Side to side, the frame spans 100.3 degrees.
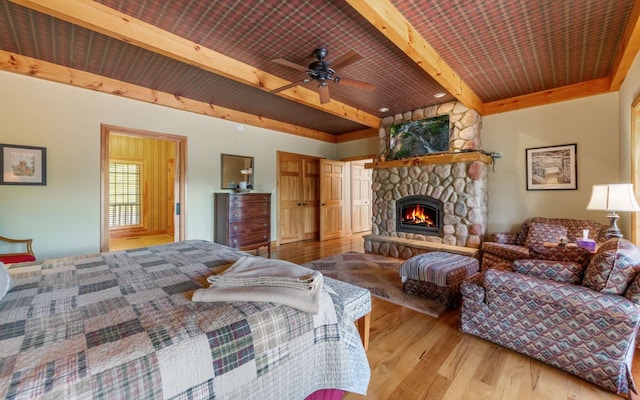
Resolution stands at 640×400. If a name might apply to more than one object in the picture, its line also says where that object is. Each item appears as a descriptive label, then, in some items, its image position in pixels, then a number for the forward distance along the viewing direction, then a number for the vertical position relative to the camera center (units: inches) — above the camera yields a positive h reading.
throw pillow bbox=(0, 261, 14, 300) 44.1 -14.6
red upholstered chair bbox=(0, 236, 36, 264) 104.6 -23.5
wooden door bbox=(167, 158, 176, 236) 274.4 +2.7
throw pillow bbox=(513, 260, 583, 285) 70.8 -19.4
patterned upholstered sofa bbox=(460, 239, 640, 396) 61.8 -28.7
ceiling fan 107.0 +51.9
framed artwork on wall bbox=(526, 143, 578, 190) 150.9 +18.5
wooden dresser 181.0 -15.0
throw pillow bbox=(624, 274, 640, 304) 61.0 -21.3
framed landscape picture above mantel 180.7 +44.3
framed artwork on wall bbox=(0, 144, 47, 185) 120.8 +15.7
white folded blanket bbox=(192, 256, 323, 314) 42.8 -15.1
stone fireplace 167.2 +3.1
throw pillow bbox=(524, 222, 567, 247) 139.1 -18.0
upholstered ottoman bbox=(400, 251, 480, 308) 105.0 -31.0
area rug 110.4 -41.7
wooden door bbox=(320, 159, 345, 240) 255.3 -0.1
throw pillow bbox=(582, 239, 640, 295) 63.4 -17.0
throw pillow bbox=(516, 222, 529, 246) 153.8 -20.7
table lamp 93.6 -0.2
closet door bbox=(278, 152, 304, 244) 236.6 +0.7
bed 28.0 -17.7
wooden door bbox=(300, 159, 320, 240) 257.8 -0.2
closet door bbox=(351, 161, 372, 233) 291.3 +1.1
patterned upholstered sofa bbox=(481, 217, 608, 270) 135.9 -19.9
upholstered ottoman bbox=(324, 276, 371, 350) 55.6 -22.2
